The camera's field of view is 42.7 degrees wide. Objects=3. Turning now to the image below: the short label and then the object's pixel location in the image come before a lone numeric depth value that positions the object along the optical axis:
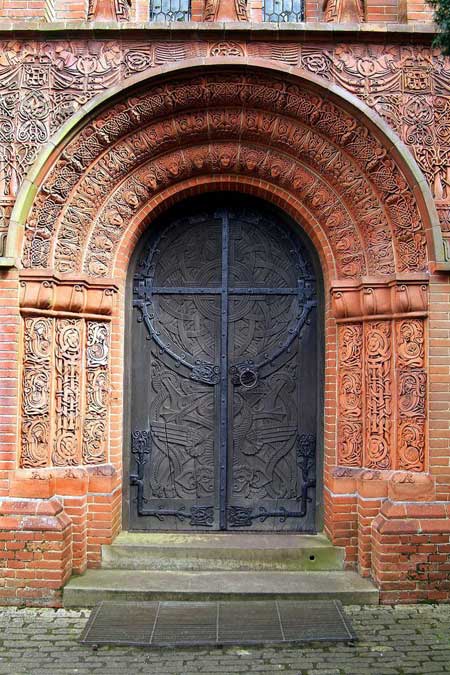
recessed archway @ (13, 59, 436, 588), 4.91
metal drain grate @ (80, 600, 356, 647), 4.12
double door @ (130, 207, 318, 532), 5.54
